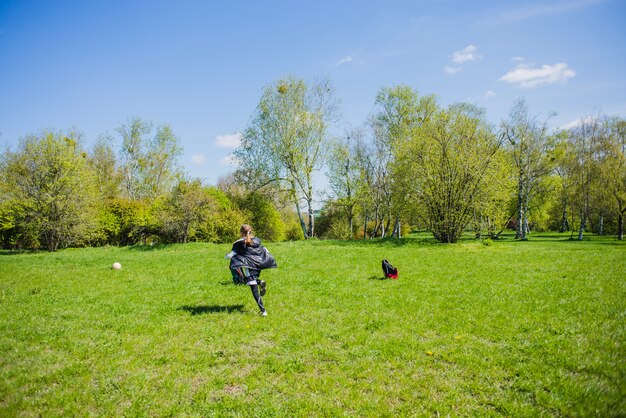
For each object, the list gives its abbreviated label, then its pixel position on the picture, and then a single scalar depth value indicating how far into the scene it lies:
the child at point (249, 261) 9.21
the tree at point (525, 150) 40.09
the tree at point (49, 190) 27.52
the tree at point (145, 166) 49.56
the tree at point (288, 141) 37.06
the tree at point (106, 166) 47.66
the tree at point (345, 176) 45.25
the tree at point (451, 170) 27.09
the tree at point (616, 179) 37.09
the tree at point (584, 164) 39.56
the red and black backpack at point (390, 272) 13.70
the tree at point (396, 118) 41.25
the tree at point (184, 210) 30.39
